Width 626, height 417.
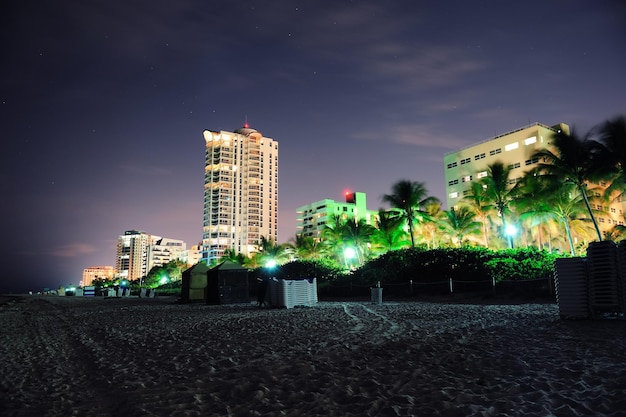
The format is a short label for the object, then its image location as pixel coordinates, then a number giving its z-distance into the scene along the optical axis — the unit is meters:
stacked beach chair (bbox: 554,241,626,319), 8.87
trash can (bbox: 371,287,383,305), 19.03
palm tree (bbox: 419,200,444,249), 46.75
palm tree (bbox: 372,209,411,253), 41.97
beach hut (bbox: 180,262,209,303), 26.53
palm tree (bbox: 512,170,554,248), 35.75
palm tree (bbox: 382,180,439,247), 39.06
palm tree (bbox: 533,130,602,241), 27.06
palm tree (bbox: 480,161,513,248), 37.92
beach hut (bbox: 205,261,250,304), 22.56
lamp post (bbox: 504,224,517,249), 31.86
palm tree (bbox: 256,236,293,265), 69.25
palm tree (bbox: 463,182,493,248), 41.28
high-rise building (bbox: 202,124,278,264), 145.75
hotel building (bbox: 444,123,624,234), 64.88
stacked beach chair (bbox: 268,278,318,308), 17.05
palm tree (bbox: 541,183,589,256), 36.22
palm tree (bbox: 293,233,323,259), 62.06
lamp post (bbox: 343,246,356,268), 41.26
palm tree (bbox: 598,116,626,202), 25.00
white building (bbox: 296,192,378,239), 135.38
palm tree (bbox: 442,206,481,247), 44.59
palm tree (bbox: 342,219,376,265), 47.38
